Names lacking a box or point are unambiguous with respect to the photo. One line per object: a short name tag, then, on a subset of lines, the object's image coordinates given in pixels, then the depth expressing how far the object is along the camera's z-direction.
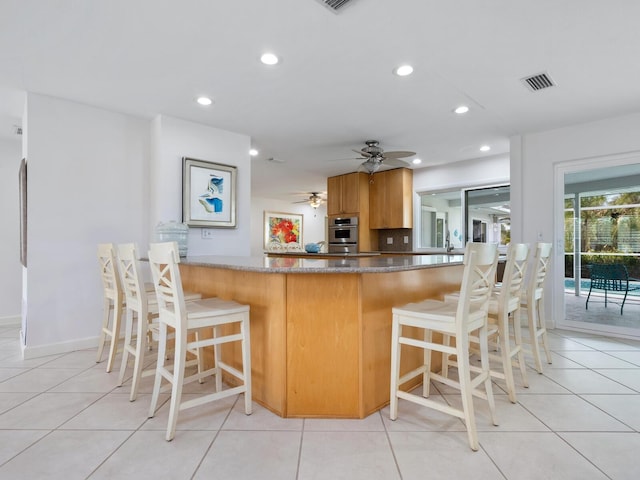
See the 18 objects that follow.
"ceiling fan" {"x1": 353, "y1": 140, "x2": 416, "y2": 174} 4.26
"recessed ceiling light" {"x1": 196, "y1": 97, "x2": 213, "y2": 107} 3.16
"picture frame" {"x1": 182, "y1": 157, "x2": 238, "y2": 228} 3.67
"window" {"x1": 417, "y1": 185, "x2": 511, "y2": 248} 5.64
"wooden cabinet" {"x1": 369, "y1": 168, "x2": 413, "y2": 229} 6.04
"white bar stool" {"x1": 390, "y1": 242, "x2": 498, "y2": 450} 1.69
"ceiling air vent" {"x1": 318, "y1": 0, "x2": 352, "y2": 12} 1.89
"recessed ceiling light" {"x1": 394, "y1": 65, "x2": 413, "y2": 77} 2.62
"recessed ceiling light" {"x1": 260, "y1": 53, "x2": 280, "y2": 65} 2.45
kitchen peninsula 1.97
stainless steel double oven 6.32
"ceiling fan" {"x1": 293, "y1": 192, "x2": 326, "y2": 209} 8.59
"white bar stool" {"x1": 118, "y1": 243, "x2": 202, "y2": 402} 2.19
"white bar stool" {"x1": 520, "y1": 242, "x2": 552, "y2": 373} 2.67
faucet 5.80
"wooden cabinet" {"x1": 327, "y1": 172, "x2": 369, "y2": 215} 6.30
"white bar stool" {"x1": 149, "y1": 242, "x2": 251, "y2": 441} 1.77
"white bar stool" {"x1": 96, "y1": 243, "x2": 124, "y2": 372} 2.64
